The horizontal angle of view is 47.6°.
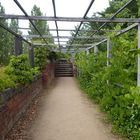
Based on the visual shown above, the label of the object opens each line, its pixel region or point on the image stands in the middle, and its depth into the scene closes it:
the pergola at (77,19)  3.21
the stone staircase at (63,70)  14.20
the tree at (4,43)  15.11
